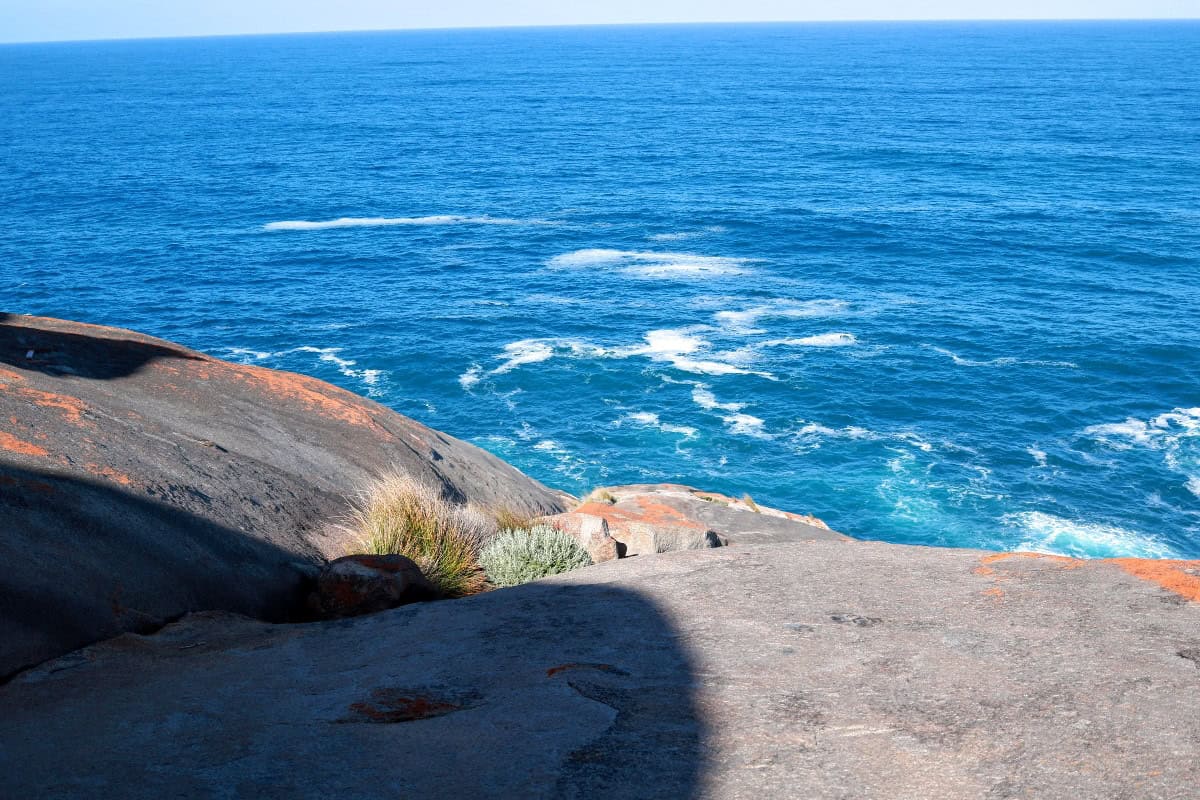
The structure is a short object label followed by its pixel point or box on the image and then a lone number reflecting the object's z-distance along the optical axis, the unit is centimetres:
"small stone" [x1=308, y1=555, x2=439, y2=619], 1088
